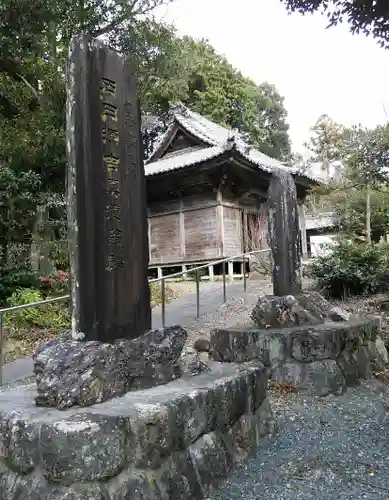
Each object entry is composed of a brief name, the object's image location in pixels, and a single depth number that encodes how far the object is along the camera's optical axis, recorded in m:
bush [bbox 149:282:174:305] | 11.56
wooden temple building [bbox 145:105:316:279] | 15.10
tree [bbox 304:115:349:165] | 35.21
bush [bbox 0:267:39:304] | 9.64
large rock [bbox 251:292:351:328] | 5.25
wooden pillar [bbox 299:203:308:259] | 19.52
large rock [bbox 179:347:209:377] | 3.26
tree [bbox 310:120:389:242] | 7.78
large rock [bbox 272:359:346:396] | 4.70
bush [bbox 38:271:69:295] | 9.97
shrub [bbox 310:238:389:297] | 9.45
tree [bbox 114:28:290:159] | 11.34
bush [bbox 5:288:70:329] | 8.41
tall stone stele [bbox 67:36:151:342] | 2.82
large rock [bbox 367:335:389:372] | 5.44
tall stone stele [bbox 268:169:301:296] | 5.73
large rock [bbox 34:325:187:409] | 2.54
